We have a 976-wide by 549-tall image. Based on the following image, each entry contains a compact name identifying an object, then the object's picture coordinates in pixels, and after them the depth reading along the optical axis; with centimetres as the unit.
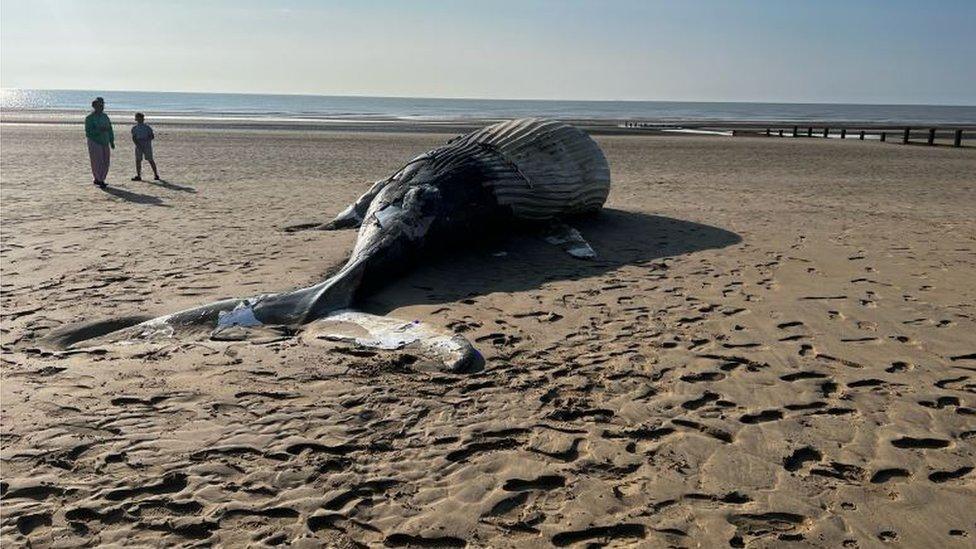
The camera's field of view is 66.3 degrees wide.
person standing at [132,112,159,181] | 1556
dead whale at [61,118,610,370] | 556
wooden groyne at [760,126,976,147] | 2893
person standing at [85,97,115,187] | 1445
